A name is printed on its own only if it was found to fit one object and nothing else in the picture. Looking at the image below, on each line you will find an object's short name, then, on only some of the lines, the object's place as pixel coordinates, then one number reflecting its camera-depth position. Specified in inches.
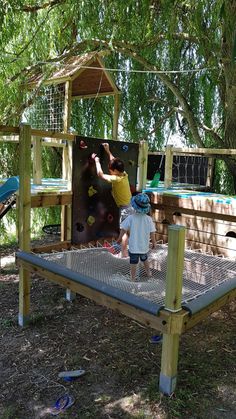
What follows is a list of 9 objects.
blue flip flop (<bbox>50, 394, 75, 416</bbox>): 93.1
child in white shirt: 125.6
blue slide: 148.0
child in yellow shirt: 150.9
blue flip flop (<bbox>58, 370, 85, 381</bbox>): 107.2
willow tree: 151.0
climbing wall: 148.6
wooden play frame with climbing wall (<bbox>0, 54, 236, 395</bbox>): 89.4
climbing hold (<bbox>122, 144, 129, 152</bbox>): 166.3
